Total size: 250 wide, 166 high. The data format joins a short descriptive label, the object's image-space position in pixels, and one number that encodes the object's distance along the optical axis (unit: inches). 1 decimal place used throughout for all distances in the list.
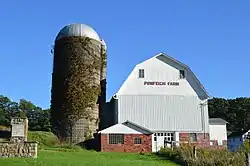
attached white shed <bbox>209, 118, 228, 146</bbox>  1583.4
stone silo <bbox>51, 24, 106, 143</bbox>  1462.8
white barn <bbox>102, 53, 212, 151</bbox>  1496.1
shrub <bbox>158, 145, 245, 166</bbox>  730.9
